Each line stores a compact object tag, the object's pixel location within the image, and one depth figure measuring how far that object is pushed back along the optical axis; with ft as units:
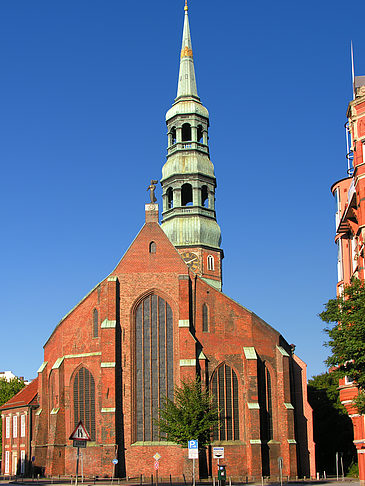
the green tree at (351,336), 81.51
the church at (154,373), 166.20
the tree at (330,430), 238.68
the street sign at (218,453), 97.67
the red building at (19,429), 210.79
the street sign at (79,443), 75.87
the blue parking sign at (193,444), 94.28
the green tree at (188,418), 153.58
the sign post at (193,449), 92.07
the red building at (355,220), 98.27
